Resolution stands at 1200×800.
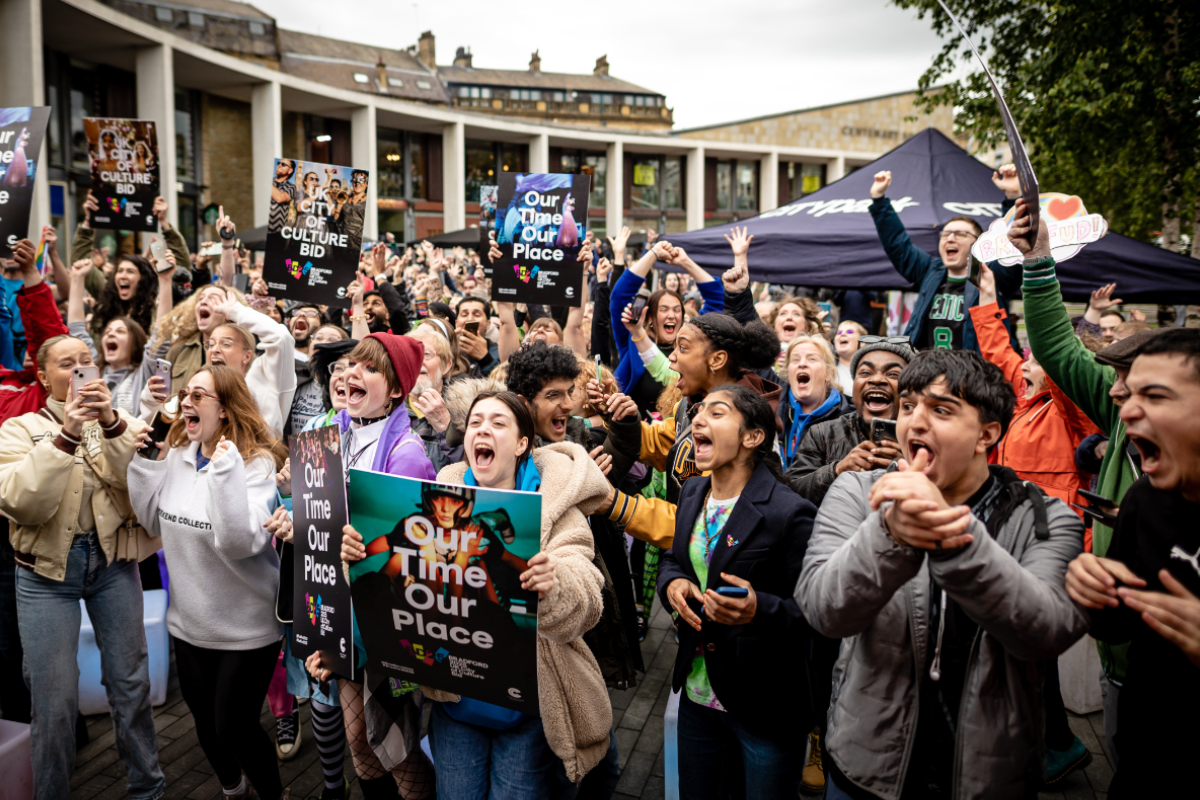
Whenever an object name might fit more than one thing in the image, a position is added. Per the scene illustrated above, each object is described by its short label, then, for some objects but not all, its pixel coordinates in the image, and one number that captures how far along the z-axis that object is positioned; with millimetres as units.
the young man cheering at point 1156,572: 1700
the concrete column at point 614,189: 37812
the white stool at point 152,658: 4305
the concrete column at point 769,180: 41562
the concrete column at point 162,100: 20797
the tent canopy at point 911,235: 5828
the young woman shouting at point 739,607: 2557
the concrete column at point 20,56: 15320
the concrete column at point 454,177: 33219
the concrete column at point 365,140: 29594
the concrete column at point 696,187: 40094
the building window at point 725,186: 42438
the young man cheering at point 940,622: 1812
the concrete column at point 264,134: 25688
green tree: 9180
